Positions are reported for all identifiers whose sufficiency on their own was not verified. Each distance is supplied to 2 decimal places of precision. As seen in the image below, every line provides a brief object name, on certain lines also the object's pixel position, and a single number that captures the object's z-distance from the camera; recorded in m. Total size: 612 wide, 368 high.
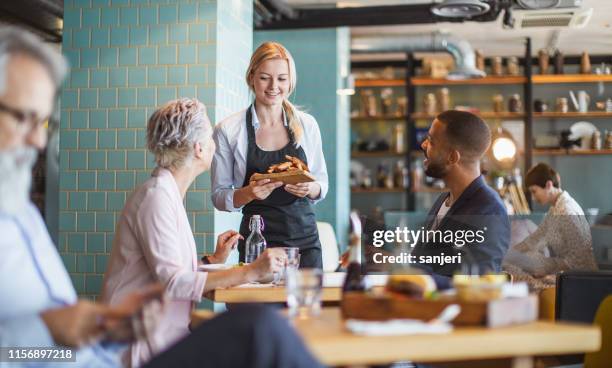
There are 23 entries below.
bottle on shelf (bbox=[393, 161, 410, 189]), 10.51
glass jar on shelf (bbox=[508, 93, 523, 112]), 10.42
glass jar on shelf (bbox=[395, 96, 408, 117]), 10.68
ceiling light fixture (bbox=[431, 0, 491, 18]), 6.49
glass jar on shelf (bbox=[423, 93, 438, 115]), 10.50
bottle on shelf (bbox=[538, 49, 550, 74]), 10.45
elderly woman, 2.54
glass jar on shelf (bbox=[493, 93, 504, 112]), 10.49
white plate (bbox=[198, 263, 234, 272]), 3.04
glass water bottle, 3.27
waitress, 3.78
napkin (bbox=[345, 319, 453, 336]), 1.72
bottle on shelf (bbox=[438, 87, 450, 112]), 10.43
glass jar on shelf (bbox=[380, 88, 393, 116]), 10.69
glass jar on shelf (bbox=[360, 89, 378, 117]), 10.69
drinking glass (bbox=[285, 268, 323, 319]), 2.04
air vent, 7.46
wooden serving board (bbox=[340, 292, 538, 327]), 1.81
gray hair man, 1.60
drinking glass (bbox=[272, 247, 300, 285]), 2.83
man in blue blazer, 3.17
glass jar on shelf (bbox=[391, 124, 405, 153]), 10.70
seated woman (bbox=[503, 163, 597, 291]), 5.27
